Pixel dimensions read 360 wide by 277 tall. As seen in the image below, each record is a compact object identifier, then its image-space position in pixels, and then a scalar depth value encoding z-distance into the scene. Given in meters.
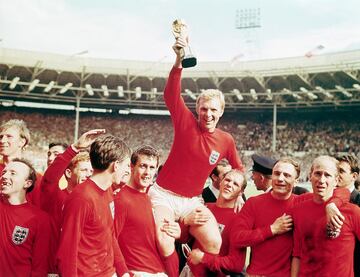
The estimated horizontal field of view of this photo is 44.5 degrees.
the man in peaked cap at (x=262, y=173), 5.20
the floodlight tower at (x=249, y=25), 43.84
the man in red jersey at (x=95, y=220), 3.00
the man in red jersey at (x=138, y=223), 3.74
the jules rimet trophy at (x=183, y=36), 3.96
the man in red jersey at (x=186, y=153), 4.26
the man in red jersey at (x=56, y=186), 3.65
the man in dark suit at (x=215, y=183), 5.99
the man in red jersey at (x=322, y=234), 3.52
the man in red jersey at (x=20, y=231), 3.35
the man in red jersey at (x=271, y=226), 3.83
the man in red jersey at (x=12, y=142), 4.09
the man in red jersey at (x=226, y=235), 4.03
